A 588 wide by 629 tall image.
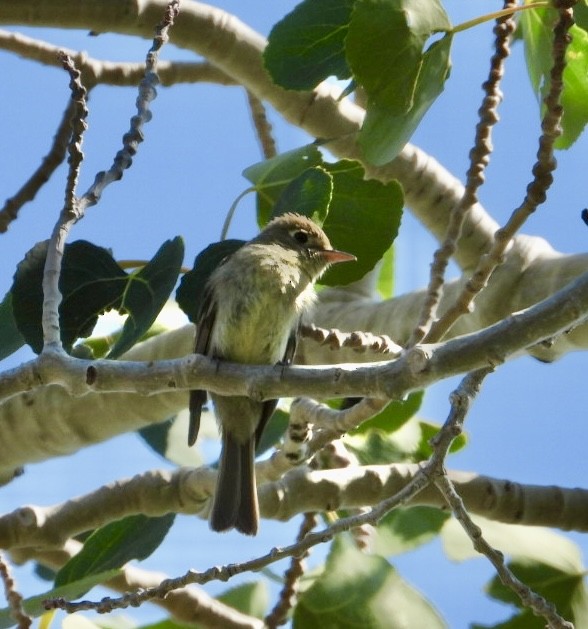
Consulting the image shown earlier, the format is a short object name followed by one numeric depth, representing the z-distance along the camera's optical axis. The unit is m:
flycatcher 6.81
